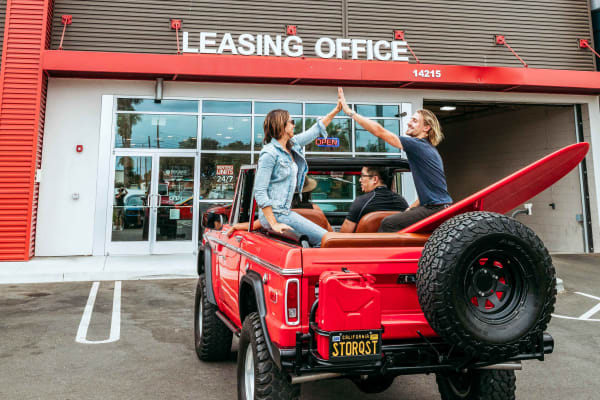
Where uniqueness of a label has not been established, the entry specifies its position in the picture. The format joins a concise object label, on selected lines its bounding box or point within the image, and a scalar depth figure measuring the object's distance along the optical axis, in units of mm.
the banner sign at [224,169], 11297
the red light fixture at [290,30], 11654
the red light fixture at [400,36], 12155
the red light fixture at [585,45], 12914
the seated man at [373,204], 3615
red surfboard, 2385
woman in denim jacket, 2967
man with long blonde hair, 2975
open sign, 11766
